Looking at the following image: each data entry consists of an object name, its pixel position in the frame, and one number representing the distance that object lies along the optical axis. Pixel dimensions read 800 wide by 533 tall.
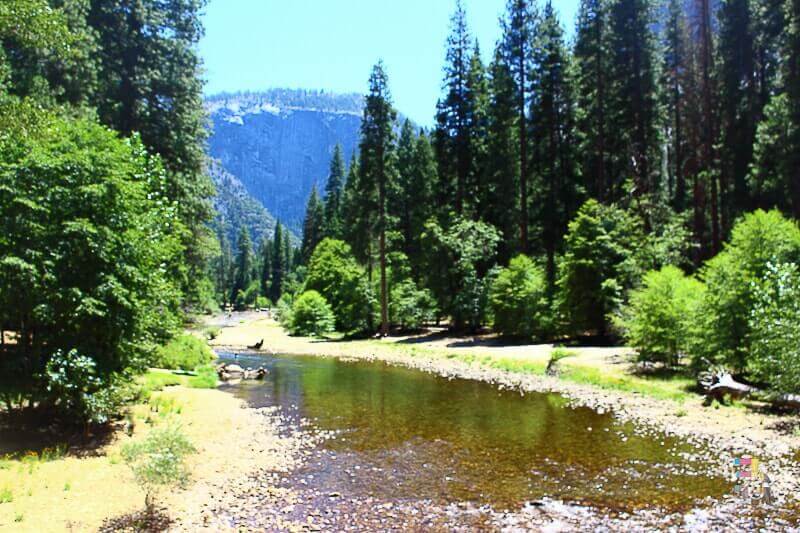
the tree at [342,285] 40.50
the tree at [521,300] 27.78
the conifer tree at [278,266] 110.88
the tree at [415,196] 45.84
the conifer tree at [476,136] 39.41
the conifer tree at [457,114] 39.38
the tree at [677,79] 35.47
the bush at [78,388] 10.02
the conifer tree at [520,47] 35.06
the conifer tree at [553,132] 34.84
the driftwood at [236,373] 22.09
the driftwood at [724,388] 13.36
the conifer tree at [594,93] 33.29
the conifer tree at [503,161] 36.56
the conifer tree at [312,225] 76.56
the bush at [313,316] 44.19
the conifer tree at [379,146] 37.25
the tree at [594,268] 24.50
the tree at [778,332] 11.86
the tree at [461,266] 32.97
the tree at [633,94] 32.91
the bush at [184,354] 20.58
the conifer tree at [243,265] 125.19
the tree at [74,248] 10.23
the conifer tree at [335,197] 69.00
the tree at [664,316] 17.16
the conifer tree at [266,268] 117.93
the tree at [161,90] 21.83
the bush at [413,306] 36.66
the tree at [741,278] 14.40
